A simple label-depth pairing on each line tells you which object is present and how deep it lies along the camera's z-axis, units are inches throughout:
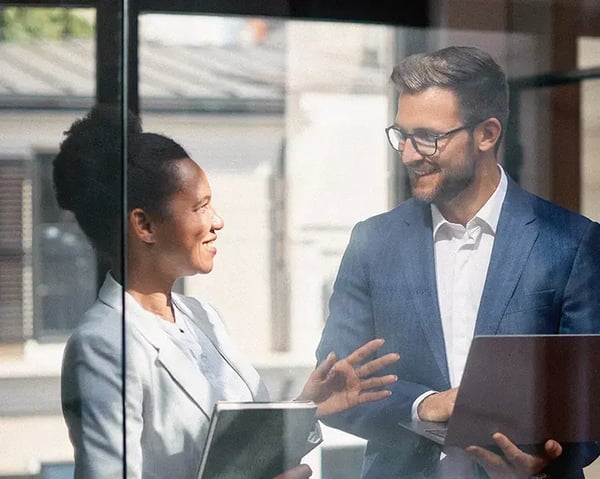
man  125.6
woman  123.0
